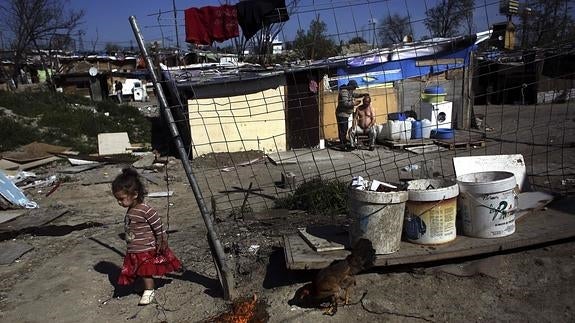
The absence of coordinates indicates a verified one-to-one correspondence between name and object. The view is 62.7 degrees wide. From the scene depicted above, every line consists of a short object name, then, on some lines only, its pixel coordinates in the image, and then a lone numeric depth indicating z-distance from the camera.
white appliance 13.02
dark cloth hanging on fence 5.11
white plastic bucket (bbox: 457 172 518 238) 3.78
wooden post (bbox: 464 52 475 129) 14.70
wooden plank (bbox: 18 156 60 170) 11.36
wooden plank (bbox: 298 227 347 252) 3.85
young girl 3.89
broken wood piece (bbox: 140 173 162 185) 9.57
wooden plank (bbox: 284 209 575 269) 3.61
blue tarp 13.62
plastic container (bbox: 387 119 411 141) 12.22
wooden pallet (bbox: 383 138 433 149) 11.47
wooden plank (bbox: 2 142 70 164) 11.84
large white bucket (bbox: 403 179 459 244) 3.68
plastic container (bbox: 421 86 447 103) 13.09
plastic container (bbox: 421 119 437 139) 12.54
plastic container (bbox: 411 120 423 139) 12.50
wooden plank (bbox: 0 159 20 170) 10.94
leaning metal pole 3.43
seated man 12.01
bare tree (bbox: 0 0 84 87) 35.31
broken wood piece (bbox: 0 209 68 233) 6.66
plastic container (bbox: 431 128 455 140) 11.93
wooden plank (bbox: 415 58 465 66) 14.58
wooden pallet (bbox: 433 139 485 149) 11.03
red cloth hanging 5.36
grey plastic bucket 3.58
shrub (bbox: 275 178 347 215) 5.64
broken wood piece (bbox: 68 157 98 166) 11.81
